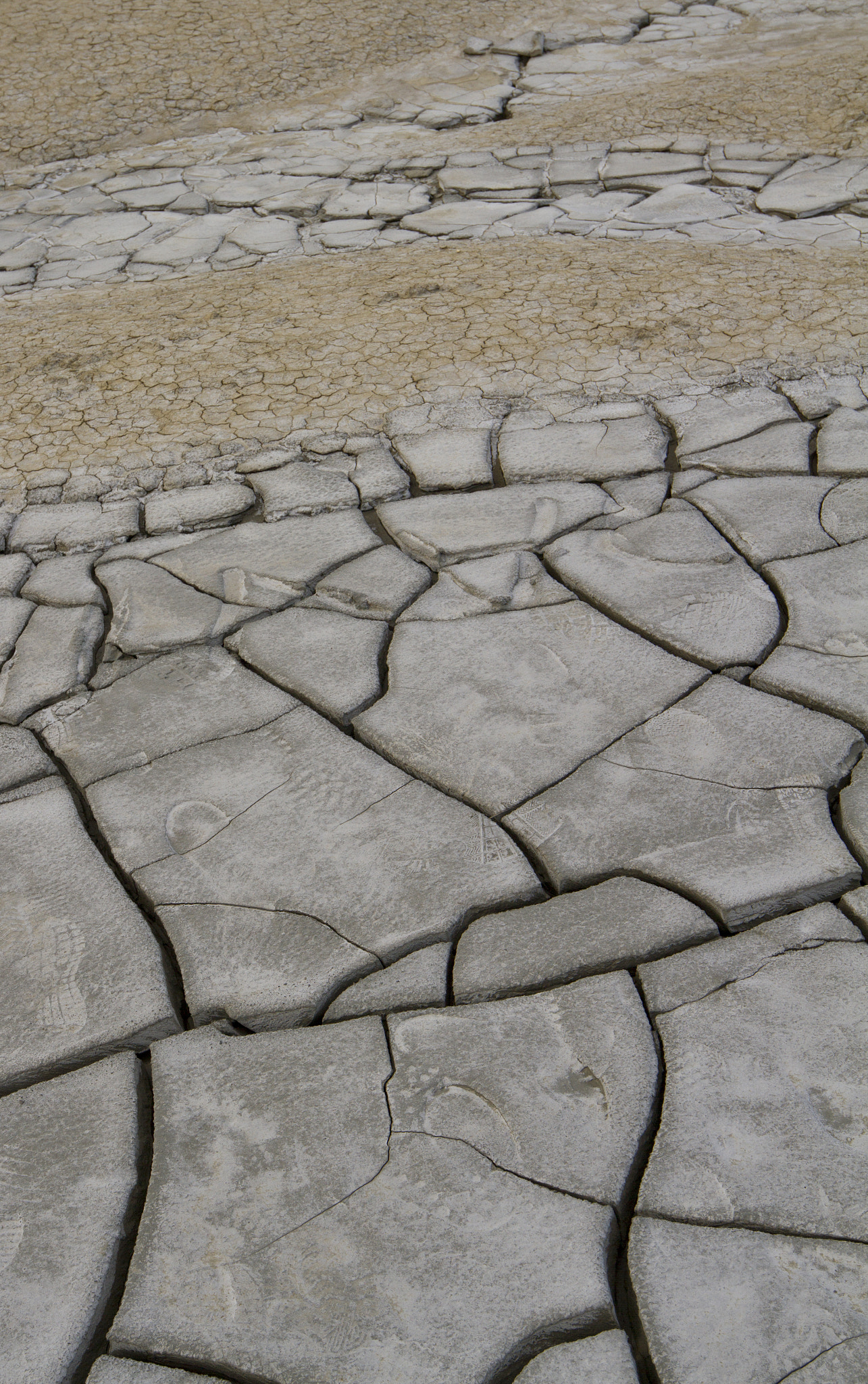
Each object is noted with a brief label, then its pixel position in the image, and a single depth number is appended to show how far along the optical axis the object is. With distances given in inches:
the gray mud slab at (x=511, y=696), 71.1
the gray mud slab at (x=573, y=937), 57.8
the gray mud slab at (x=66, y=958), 56.7
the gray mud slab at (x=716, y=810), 61.6
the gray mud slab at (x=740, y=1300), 42.8
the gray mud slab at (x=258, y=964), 57.6
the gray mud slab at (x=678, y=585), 79.1
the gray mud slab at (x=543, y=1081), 49.9
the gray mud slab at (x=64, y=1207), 45.4
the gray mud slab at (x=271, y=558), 88.9
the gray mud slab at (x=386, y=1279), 44.2
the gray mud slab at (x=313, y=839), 62.5
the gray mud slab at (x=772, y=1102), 47.6
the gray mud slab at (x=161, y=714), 75.0
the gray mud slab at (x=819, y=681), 72.2
